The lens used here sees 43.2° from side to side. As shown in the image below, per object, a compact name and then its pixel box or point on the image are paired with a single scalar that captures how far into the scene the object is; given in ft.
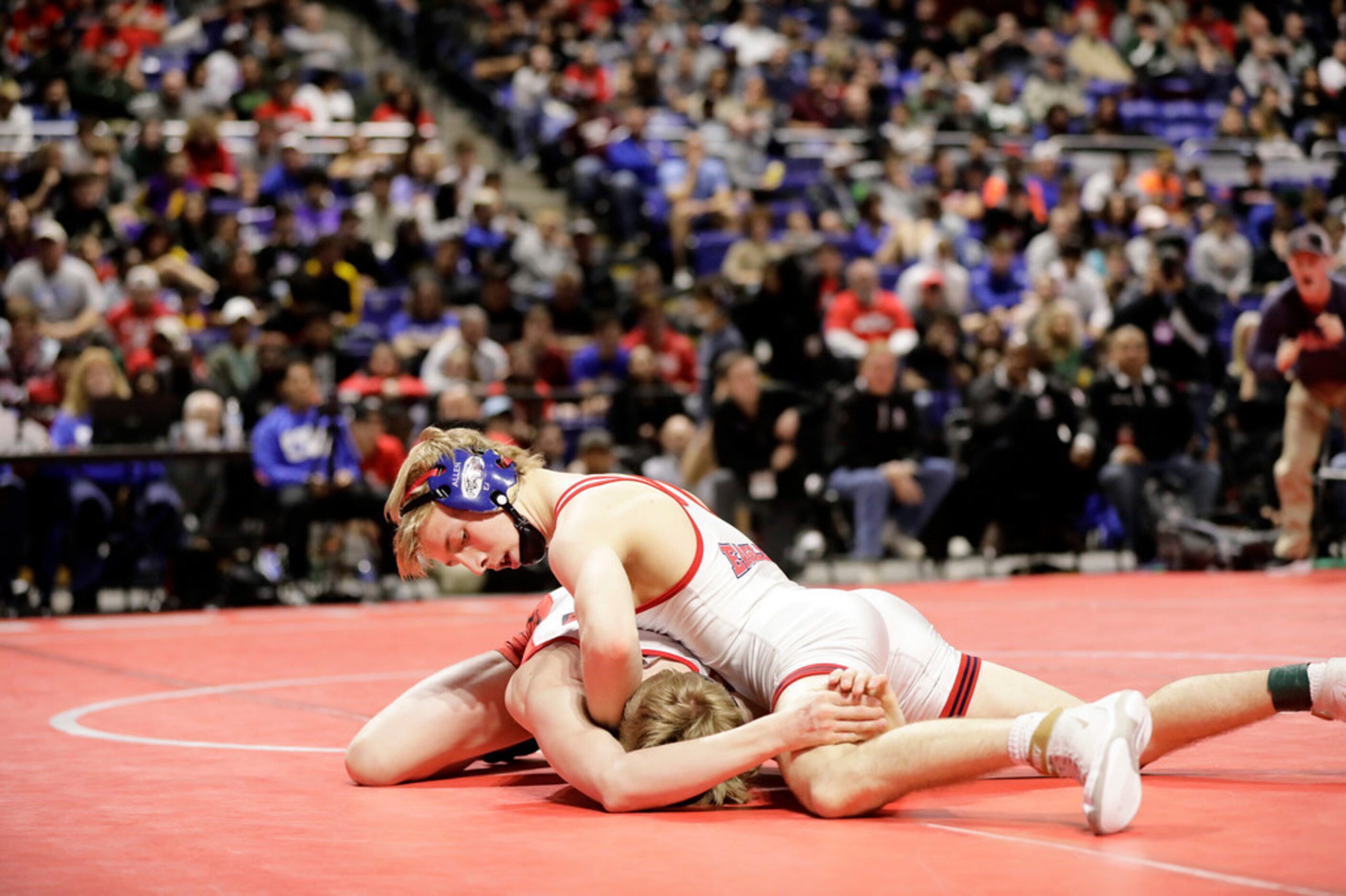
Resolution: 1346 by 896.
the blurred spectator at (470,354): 37.14
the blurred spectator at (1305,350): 28.89
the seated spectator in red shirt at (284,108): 47.14
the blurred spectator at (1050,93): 61.11
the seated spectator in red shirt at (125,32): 48.85
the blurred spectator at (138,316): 37.14
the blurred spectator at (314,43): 51.29
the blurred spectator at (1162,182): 54.39
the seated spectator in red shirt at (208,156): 44.11
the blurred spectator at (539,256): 44.57
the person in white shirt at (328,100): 49.42
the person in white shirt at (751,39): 59.93
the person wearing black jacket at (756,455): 33.65
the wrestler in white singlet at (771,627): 12.39
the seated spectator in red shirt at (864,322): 39.78
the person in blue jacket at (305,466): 32.07
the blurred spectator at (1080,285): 45.37
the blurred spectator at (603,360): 38.86
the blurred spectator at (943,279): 42.86
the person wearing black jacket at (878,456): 34.24
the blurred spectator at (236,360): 36.24
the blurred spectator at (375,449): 33.76
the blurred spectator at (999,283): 46.37
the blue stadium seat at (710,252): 46.85
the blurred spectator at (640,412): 35.91
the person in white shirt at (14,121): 44.50
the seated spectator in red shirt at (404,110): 49.88
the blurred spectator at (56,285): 37.52
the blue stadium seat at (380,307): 42.39
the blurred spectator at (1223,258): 48.60
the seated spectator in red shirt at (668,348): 39.01
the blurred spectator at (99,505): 31.63
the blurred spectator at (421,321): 39.40
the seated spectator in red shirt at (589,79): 53.06
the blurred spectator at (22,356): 35.06
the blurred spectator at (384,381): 35.19
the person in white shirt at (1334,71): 64.44
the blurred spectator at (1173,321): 39.50
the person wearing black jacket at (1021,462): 35.35
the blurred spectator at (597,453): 32.09
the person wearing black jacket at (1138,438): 35.88
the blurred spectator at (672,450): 34.81
